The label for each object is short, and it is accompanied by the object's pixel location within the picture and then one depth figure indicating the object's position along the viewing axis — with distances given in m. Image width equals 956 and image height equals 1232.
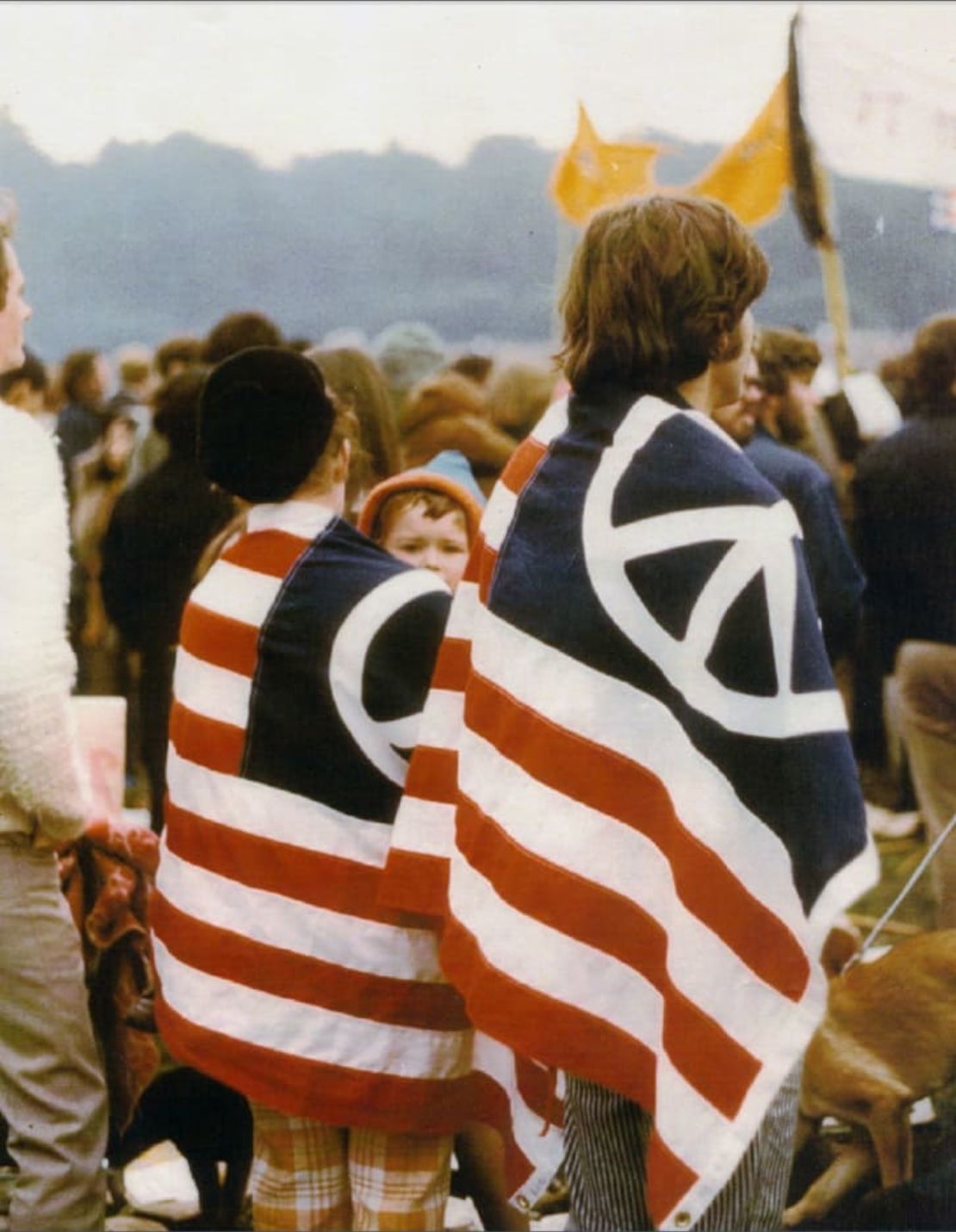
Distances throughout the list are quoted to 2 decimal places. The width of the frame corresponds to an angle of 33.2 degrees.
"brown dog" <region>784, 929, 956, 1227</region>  2.89
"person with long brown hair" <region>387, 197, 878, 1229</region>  2.27
